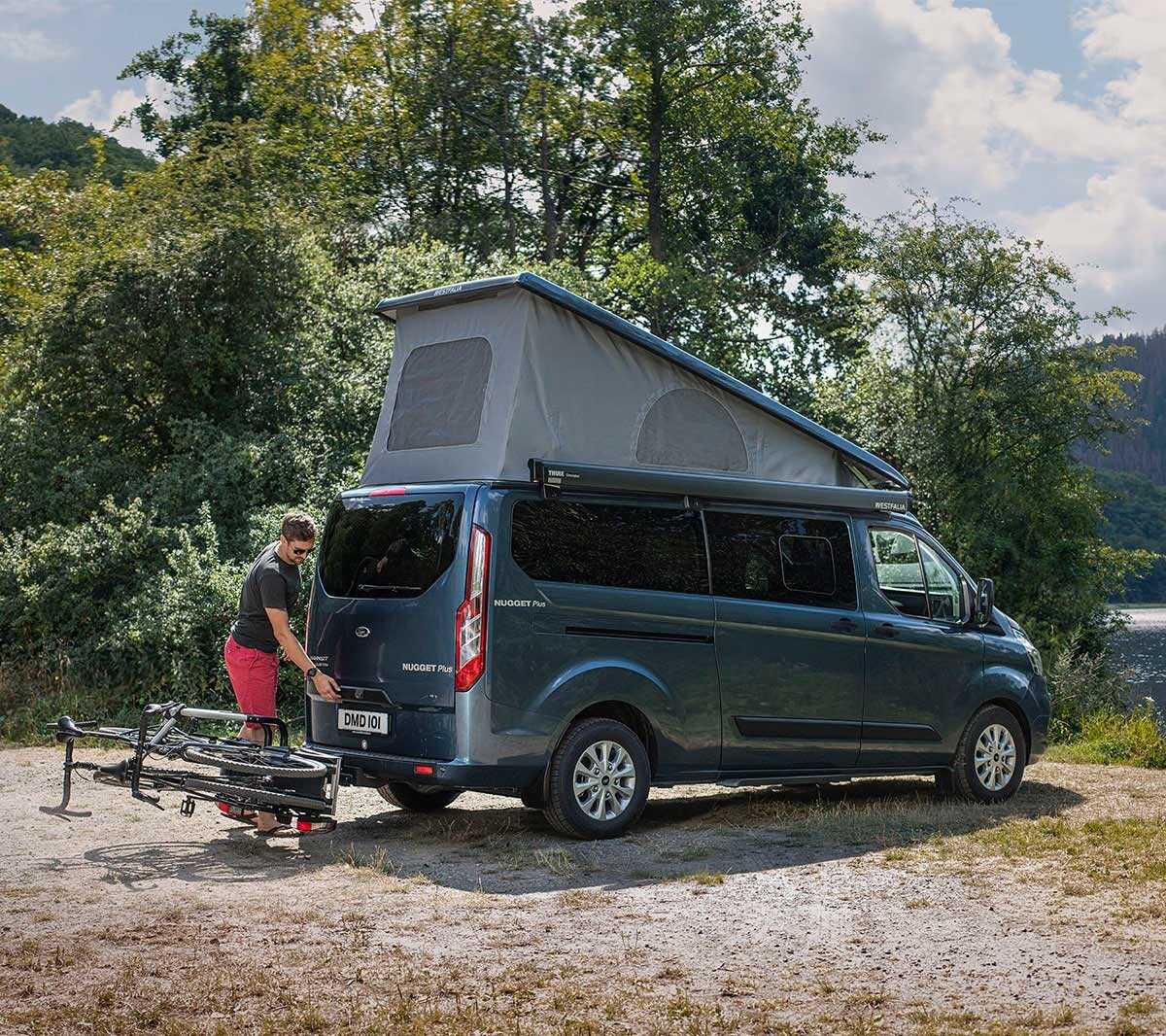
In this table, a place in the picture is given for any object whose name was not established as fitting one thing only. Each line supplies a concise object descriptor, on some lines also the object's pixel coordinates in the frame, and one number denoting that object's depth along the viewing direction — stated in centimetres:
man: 804
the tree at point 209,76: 3500
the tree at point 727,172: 3212
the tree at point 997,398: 2419
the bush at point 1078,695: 1602
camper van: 779
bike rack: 741
